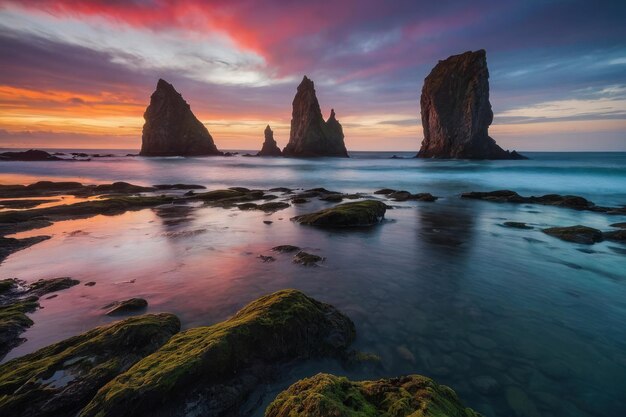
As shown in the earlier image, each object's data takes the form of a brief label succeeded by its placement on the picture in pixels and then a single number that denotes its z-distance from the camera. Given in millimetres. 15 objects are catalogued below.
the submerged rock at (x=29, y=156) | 97062
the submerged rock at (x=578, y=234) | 15000
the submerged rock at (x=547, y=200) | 24422
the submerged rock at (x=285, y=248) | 13088
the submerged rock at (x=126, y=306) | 7807
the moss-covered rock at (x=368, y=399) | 3291
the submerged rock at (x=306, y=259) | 11690
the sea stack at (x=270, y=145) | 171125
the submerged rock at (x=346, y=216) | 17875
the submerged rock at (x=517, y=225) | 18000
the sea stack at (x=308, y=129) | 134250
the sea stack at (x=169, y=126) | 135500
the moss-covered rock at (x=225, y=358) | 4137
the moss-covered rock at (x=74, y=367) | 4234
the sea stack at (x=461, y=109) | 94500
